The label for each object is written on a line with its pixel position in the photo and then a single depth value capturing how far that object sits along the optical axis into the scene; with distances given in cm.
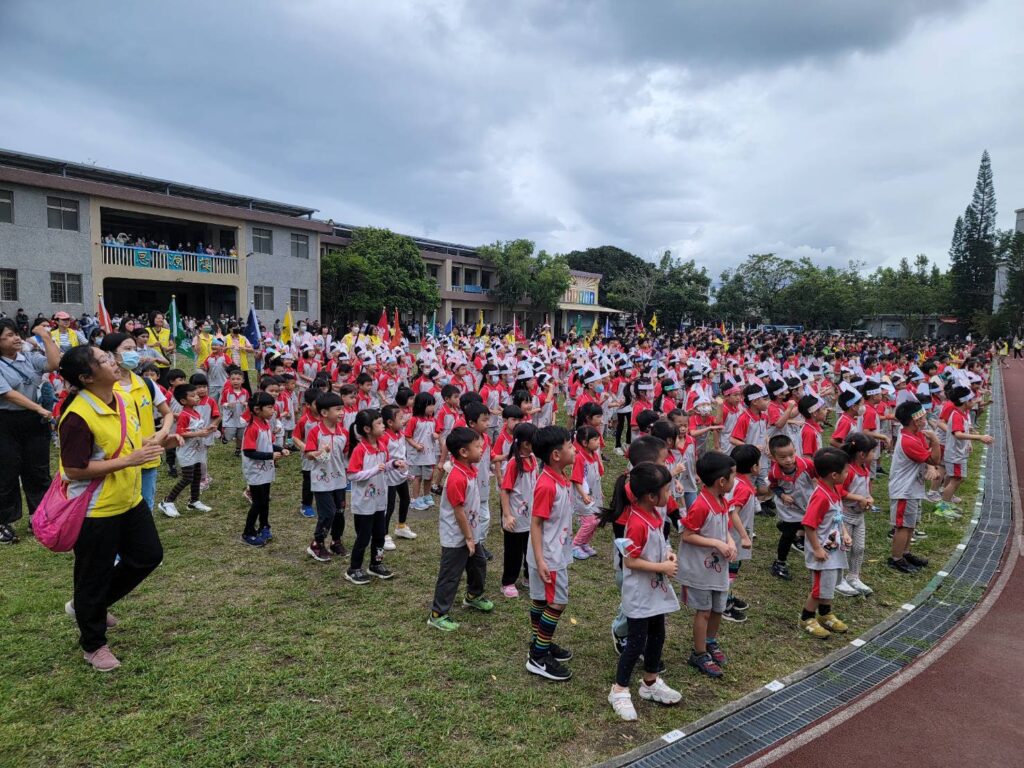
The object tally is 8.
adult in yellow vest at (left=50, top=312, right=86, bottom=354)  970
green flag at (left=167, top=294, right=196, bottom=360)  1532
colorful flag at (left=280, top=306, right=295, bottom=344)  1672
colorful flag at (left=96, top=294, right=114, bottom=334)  1145
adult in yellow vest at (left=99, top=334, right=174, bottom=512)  481
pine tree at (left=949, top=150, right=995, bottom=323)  5728
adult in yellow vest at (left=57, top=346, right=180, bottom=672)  373
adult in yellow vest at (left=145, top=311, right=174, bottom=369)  1210
